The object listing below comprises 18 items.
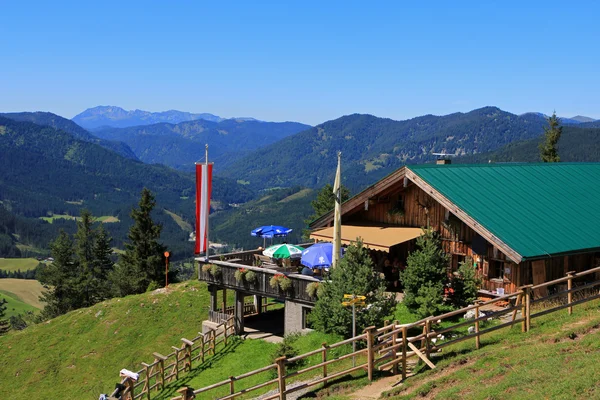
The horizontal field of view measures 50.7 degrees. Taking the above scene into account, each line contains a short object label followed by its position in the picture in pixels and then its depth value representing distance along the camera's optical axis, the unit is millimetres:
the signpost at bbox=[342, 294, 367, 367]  18094
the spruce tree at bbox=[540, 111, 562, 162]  47250
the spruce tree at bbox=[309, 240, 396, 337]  19672
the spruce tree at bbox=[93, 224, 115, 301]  65875
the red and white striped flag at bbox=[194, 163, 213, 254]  28703
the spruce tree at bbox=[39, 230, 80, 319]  61344
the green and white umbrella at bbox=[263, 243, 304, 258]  26375
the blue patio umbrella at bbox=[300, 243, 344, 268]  24203
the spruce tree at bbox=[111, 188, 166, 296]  54719
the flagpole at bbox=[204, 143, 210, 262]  28403
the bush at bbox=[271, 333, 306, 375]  21156
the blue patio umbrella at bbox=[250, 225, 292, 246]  31941
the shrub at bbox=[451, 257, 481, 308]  21078
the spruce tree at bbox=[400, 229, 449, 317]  20438
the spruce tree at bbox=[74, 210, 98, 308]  61516
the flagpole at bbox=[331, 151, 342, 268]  22958
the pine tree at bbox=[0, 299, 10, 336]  65525
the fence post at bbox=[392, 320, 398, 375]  16373
